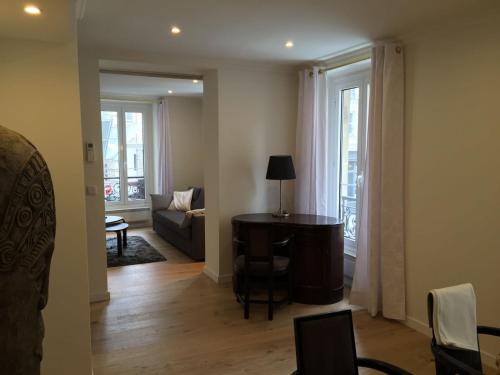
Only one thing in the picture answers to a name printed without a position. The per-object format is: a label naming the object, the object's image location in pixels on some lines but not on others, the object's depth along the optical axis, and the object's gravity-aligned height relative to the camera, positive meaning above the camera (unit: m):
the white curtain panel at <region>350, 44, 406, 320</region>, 3.52 -0.21
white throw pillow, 7.15 -0.69
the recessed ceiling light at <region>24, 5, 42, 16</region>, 1.84 +0.70
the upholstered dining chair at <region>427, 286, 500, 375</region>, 1.81 -0.91
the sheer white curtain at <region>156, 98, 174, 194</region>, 7.71 +0.24
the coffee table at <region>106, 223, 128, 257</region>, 5.84 -0.96
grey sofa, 5.67 -0.97
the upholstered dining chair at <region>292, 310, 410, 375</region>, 1.75 -0.82
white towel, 1.97 -0.78
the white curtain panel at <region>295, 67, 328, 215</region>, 4.59 +0.24
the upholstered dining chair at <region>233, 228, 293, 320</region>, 3.66 -0.96
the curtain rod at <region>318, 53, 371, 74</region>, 3.98 +1.01
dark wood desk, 4.06 -0.96
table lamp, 4.36 -0.08
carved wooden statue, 1.07 -0.22
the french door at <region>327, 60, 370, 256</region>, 4.41 +0.24
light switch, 4.04 -0.26
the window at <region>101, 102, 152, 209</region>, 7.80 +0.18
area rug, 5.64 -1.34
